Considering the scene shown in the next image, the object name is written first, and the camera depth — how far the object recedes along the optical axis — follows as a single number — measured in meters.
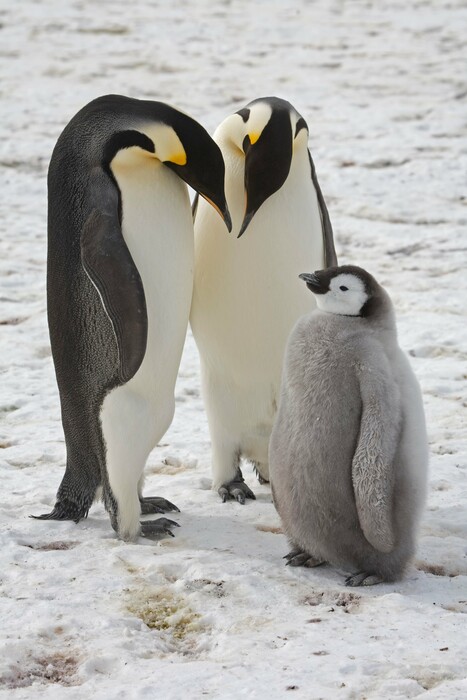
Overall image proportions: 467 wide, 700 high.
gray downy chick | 6.00
